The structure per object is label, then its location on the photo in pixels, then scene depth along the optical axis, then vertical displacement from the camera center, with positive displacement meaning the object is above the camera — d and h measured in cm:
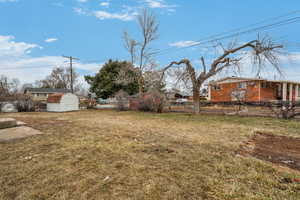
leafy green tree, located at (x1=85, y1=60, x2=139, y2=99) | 2450 +253
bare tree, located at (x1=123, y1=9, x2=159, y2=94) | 1684 +650
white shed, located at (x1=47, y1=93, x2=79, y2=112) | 1556 -45
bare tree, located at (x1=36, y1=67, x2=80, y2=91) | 3756 +506
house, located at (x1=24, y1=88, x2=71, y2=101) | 3518 +175
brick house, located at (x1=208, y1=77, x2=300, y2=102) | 1739 +105
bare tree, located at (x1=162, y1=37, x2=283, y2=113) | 853 +238
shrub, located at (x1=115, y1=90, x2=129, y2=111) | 1547 -27
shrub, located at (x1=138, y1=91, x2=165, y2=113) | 1247 -28
